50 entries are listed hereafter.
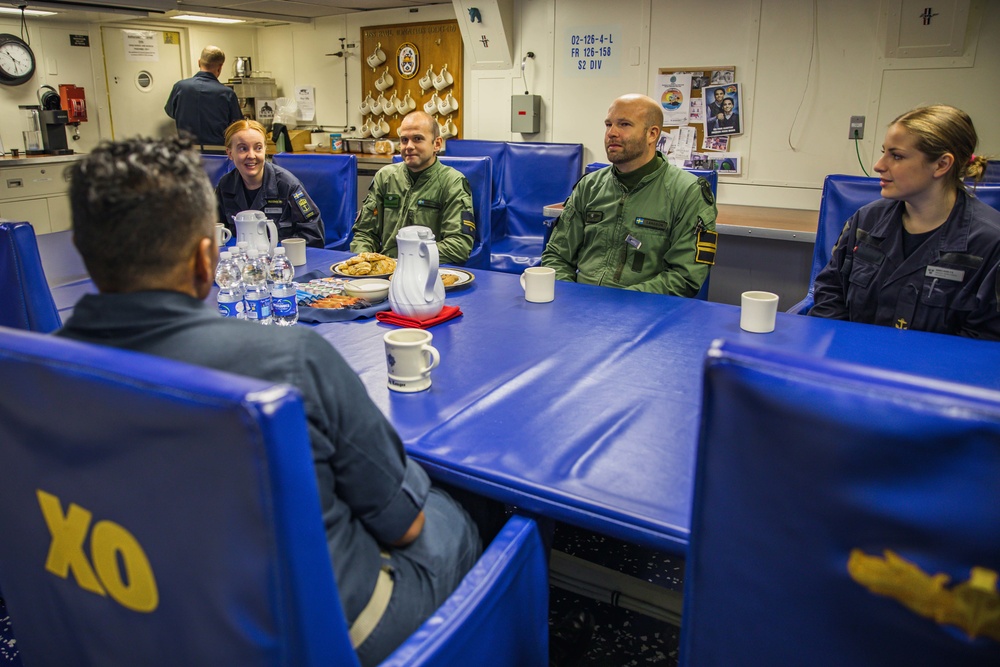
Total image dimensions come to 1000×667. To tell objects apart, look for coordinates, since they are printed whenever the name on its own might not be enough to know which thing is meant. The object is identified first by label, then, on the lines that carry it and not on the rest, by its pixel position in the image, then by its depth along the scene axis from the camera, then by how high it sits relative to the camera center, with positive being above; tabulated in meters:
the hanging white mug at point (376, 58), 6.16 +0.65
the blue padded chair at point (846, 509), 0.63 -0.32
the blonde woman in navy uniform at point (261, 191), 3.22 -0.22
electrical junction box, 5.13 +0.19
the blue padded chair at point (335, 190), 3.60 -0.23
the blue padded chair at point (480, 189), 3.54 -0.22
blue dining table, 1.15 -0.47
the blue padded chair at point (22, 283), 1.59 -0.30
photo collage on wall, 4.51 +0.16
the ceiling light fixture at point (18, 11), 5.66 +0.93
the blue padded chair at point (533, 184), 4.46 -0.24
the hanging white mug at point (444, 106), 5.85 +0.26
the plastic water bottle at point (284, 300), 1.88 -0.38
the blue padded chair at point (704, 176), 2.88 -0.14
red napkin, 1.91 -0.44
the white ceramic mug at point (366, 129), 6.38 +0.09
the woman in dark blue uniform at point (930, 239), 1.96 -0.24
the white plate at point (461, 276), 2.31 -0.41
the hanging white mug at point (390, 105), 6.21 +0.27
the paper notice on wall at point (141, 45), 6.64 +0.79
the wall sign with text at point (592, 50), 4.86 +0.58
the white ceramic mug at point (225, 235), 2.65 -0.33
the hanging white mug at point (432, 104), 5.91 +0.27
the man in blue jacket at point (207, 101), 6.04 +0.28
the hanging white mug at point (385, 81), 6.16 +0.46
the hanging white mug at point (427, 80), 5.91 +0.46
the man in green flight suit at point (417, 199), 3.23 -0.24
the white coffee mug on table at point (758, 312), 1.83 -0.39
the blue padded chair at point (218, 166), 3.94 -0.14
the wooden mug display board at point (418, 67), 5.82 +0.57
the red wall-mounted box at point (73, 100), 6.19 +0.29
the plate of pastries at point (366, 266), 2.35 -0.38
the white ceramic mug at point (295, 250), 2.56 -0.36
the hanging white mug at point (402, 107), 6.13 +0.26
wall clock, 5.86 +0.57
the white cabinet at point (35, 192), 5.41 -0.40
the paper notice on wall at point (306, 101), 6.74 +0.33
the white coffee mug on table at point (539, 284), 2.14 -0.39
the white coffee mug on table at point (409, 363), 1.46 -0.42
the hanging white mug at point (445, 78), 5.83 +0.47
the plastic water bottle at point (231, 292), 1.90 -0.38
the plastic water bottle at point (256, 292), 1.87 -0.37
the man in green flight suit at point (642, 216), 2.60 -0.25
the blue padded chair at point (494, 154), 4.52 -0.08
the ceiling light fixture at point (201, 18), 6.47 +1.00
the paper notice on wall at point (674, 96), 4.65 +0.28
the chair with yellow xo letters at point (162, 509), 0.67 -0.35
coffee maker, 5.82 +0.05
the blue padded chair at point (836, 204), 2.52 -0.19
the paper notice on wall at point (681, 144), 4.69 +0.00
